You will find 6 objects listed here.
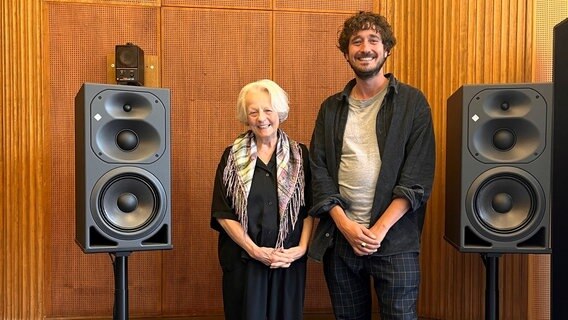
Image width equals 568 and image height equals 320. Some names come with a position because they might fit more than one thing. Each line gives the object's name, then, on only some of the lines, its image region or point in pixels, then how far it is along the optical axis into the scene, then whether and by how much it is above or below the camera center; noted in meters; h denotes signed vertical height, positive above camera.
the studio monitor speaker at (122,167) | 1.74 -0.04
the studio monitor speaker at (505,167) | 1.78 -0.03
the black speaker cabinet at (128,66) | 2.26 +0.37
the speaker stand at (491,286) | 1.94 -0.47
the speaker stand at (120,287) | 1.91 -0.48
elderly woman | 1.82 -0.22
